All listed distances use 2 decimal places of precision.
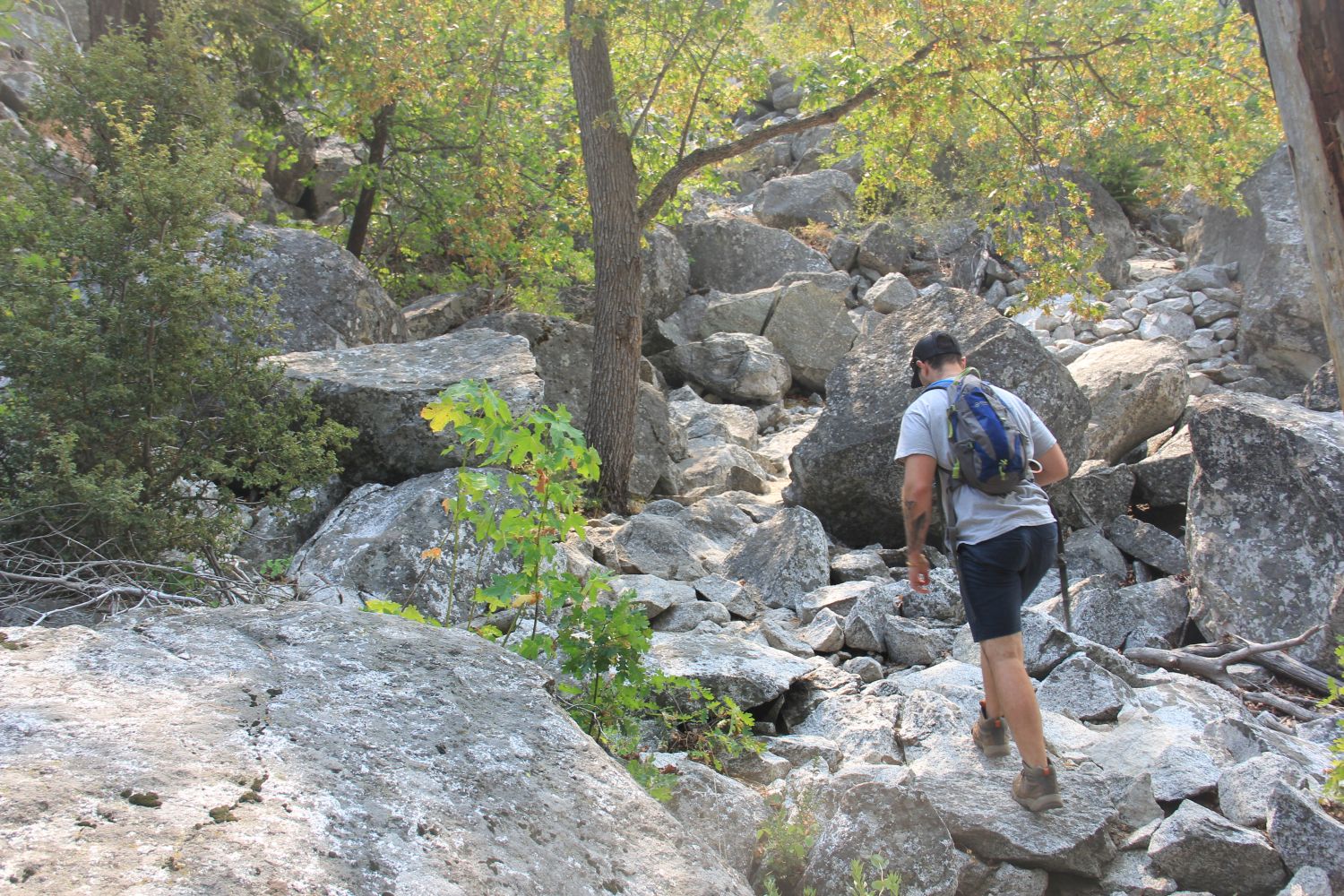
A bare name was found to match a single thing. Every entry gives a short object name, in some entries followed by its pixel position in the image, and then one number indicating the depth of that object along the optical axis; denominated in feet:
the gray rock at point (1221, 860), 9.88
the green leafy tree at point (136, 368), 13.17
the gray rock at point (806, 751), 12.81
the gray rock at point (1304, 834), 9.79
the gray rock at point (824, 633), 17.95
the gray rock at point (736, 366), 43.93
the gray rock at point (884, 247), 60.54
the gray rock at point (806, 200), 65.72
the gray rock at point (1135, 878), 10.02
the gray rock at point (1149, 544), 23.91
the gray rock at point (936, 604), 19.94
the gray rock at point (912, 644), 17.61
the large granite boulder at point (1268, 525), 19.62
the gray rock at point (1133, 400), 30.50
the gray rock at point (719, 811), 9.68
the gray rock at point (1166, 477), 26.45
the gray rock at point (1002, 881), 10.12
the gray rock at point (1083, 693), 14.58
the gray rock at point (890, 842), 9.51
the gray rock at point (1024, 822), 10.34
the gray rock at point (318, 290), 24.26
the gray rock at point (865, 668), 16.42
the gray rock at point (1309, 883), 9.43
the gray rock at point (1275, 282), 40.40
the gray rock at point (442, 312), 32.04
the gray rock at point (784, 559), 21.88
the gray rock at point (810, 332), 47.93
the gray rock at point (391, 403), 20.12
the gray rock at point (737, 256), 56.75
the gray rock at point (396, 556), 17.12
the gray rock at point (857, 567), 23.08
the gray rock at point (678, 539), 22.38
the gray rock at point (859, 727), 12.92
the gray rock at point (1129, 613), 19.97
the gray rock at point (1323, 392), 25.11
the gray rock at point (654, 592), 18.21
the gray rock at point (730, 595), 19.61
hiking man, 11.49
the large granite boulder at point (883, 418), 26.50
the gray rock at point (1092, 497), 26.05
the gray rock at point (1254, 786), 10.75
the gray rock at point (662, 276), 49.11
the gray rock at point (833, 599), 20.06
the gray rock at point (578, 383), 29.35
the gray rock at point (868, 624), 17.98
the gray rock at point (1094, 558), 23.91
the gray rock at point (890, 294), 53.11
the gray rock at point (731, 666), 14.06
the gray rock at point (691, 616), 18.10
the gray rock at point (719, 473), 31.60
